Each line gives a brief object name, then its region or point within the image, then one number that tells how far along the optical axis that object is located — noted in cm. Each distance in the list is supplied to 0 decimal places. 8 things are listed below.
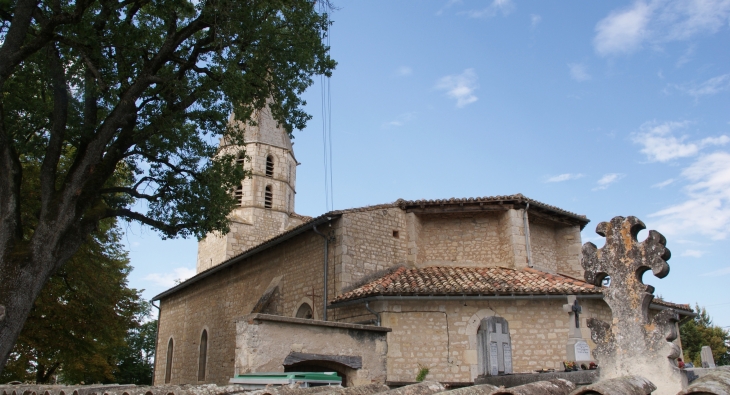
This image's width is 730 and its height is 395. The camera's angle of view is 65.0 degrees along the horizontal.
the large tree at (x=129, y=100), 902
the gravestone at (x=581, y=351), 960
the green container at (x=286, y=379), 767
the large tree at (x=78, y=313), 1509
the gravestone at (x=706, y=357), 1712
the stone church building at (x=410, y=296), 1125
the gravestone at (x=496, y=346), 1155
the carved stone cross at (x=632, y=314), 535
